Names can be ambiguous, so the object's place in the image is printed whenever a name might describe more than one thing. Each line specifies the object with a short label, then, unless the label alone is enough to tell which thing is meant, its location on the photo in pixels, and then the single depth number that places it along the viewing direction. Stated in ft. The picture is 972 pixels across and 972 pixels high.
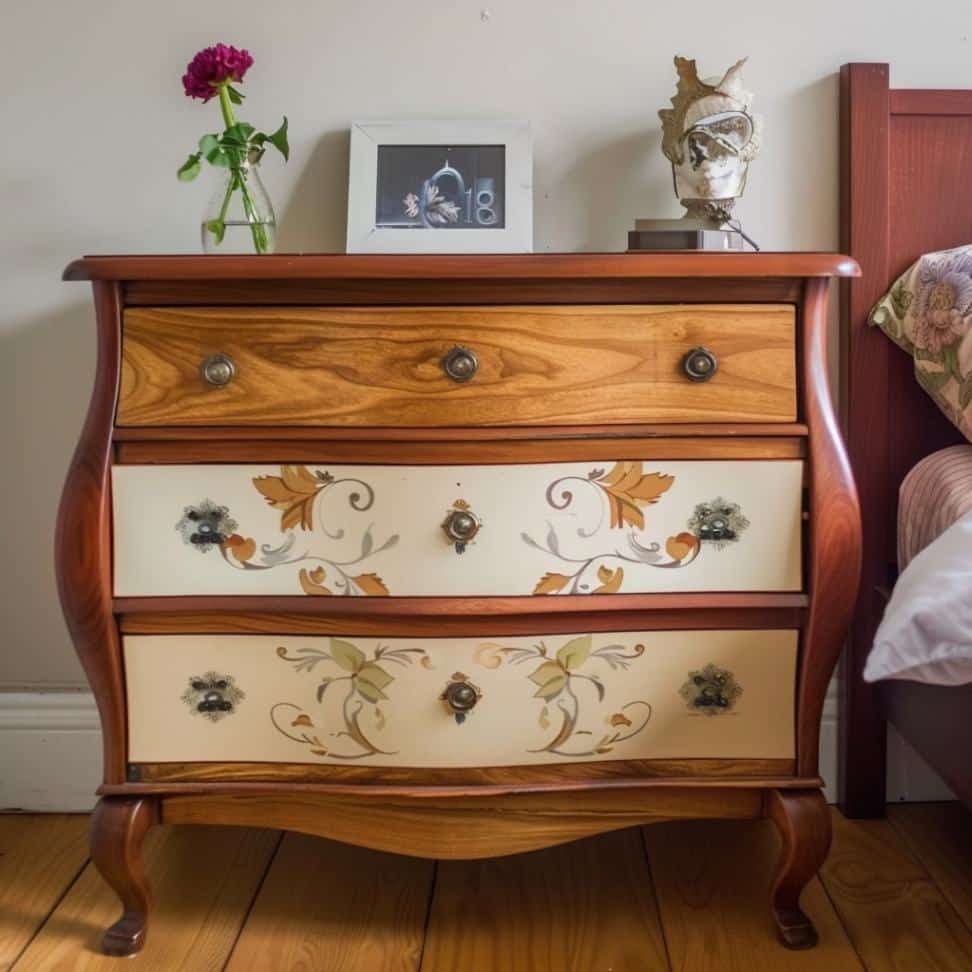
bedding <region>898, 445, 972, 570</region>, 4.77
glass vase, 5.20
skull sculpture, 5.24
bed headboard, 5.64
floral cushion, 4.99
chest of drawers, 4.32
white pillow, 3.30
